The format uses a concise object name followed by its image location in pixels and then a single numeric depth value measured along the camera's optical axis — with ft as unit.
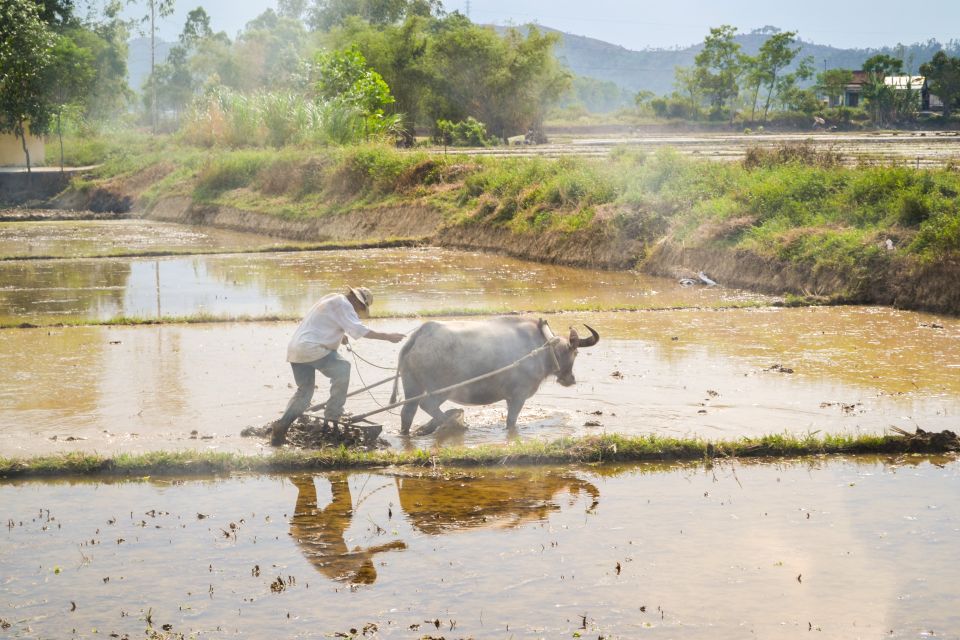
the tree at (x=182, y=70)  331.36
